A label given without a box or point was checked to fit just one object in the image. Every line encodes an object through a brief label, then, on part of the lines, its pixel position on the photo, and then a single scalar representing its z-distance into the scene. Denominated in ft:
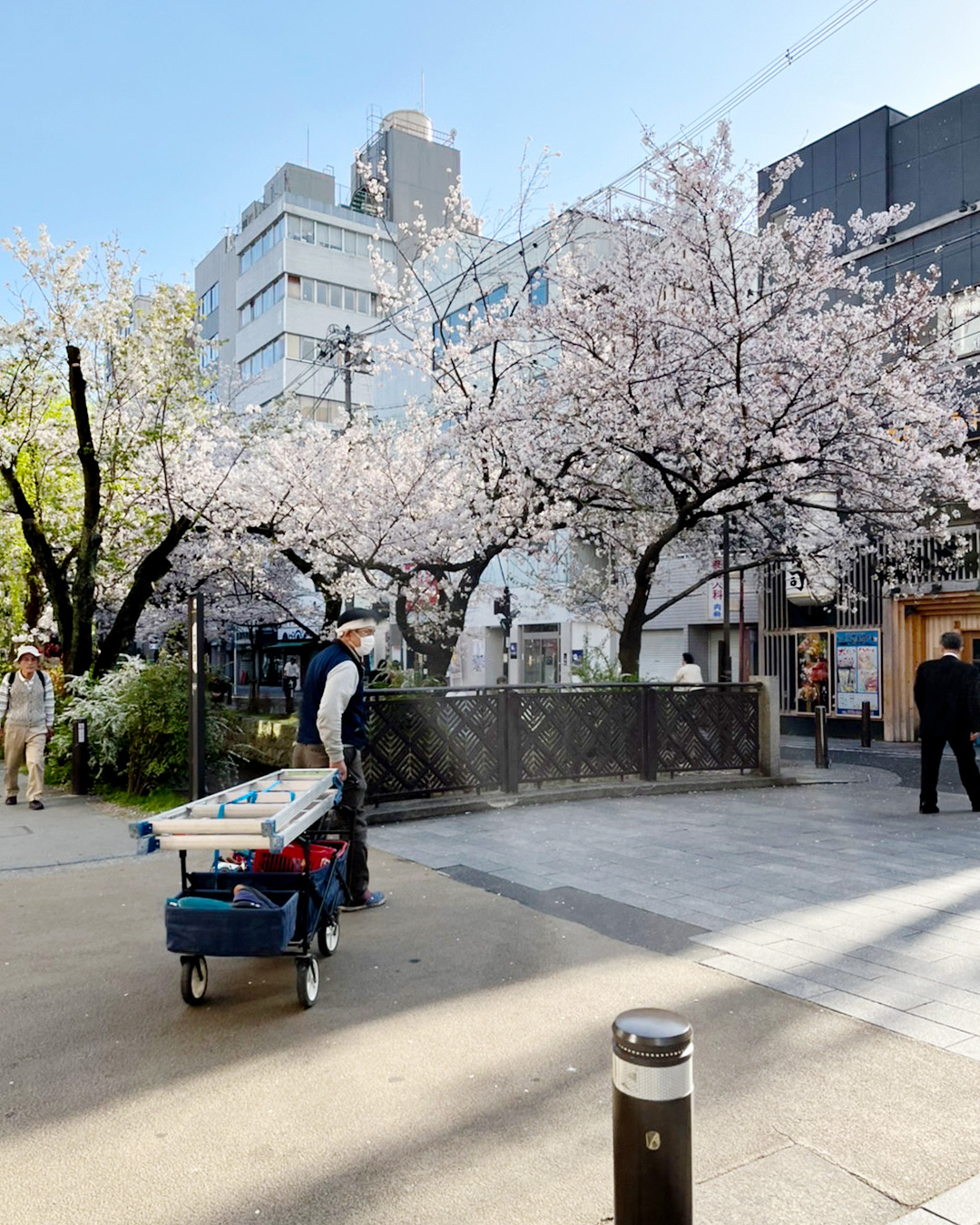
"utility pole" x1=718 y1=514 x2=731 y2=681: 52.31
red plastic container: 17.06
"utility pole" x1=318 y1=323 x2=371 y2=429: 61.46
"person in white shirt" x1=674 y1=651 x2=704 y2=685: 49.24
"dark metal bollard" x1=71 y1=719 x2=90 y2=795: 37.81
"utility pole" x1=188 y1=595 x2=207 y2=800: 26.45
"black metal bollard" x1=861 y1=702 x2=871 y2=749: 63.72
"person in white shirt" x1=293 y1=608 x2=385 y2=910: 19.30
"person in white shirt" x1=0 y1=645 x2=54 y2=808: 35.55
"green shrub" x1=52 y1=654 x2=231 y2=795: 35.42
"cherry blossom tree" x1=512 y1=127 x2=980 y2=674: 43.37
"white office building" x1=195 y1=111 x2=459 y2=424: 157.17
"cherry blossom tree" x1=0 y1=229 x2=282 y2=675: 44.86
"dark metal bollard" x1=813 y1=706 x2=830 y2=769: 51.31
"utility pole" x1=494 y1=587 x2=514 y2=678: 63.10
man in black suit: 33.45
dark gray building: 64.75
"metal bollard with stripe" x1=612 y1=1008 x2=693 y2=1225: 7.47
